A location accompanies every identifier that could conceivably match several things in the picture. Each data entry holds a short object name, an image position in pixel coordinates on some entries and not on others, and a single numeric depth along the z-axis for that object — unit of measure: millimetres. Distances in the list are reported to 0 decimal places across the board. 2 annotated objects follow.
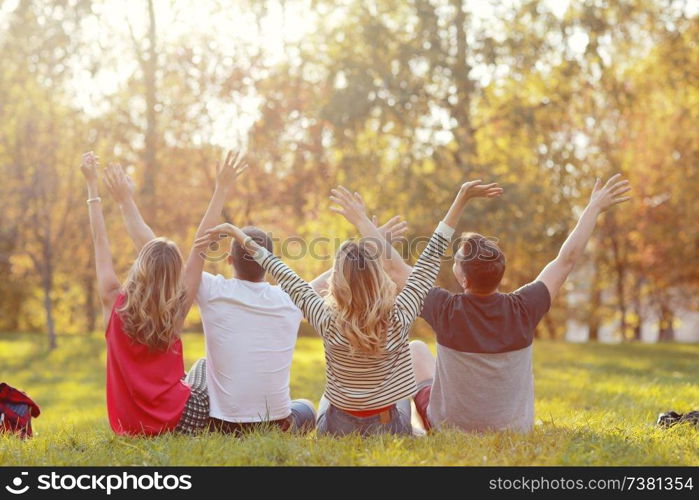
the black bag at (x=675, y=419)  4637
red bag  4727
